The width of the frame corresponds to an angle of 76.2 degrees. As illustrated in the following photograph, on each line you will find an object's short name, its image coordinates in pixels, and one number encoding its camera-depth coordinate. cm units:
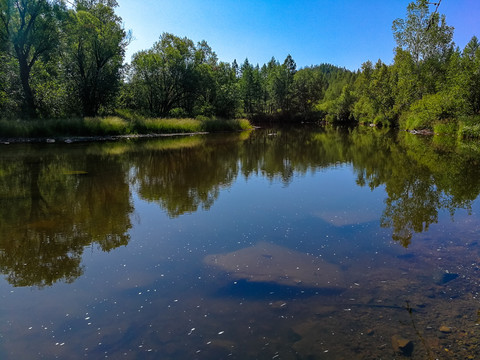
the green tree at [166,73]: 5119
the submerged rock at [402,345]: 410
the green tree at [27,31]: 3073
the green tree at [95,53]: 3756
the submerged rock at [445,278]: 579
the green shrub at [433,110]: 3757
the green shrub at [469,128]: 3241
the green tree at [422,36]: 4700
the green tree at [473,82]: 3659
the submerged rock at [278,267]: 594
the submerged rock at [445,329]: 444
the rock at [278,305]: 507
